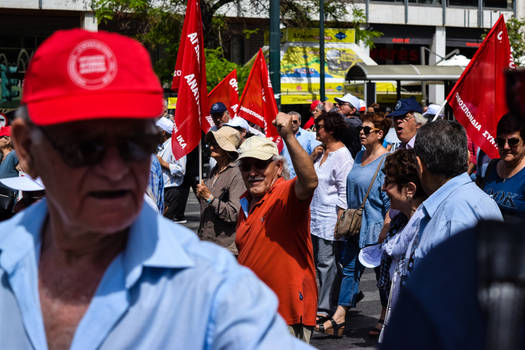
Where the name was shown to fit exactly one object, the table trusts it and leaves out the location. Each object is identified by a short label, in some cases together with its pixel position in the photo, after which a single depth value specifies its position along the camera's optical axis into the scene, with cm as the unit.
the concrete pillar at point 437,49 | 3897
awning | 2311
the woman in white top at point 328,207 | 739
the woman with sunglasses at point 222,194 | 595
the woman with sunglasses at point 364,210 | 712
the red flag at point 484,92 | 754
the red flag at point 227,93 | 1137
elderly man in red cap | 152
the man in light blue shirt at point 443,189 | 387
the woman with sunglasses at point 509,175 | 542
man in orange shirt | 455
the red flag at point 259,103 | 980
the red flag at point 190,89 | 780
